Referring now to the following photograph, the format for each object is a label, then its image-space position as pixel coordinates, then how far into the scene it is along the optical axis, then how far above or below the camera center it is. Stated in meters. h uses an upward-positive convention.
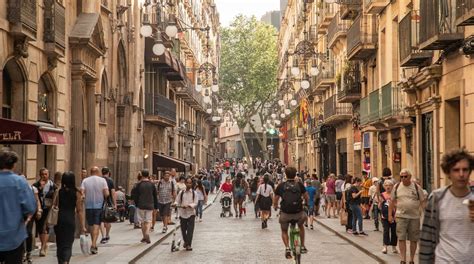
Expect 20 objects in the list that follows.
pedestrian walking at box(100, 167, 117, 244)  18.73 -0.54
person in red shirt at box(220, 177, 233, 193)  31.89 -0.40
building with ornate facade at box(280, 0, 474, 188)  17.62 +2.75
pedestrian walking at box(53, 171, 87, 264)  12.74 -0.57
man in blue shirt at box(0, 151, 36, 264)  8.26 -0.33
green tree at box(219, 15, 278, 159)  89.50 +11.79
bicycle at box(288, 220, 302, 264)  14.07 -1.10
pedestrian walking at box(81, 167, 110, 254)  16.41 -0.42
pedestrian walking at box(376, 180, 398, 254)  15.99 -0.95
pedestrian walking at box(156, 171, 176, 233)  23.05 -0.49
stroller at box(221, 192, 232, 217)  31.62 -1.01
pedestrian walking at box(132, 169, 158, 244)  18.69 -0.53
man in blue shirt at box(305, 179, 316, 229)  25.73 -0.69
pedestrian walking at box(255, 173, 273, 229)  24.47 -0.68
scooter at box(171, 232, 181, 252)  17.77 -1.49
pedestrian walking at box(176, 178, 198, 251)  17.75 -0.78
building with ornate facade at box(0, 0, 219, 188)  17.22 +2.65
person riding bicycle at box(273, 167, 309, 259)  14.45 -0.46
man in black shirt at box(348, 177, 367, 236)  20.70 -0.78
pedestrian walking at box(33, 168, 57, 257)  15.47 -0.41
